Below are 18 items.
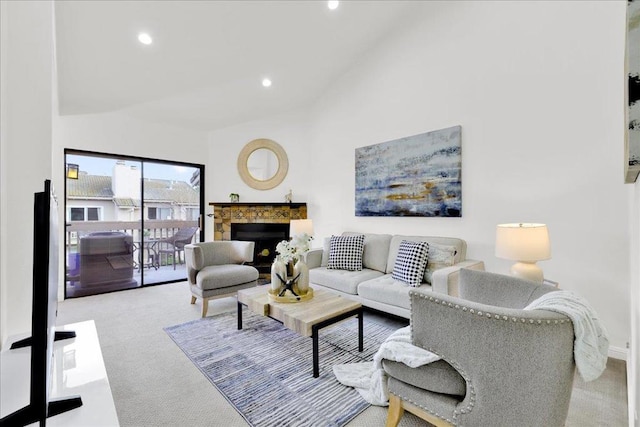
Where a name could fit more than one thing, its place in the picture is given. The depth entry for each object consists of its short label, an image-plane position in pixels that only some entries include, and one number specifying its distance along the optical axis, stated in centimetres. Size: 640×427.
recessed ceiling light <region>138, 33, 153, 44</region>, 288
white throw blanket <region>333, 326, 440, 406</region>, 137
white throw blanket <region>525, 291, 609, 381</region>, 101
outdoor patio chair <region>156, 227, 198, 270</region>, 484
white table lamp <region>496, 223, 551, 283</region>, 215
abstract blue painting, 321
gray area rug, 170
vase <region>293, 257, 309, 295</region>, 256
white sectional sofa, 264
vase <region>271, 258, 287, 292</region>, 257
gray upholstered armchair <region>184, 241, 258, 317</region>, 319
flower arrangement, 255
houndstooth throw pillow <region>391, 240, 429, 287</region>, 289
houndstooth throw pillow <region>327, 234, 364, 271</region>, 356
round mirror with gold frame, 511
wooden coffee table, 204
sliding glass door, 401
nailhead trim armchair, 102
